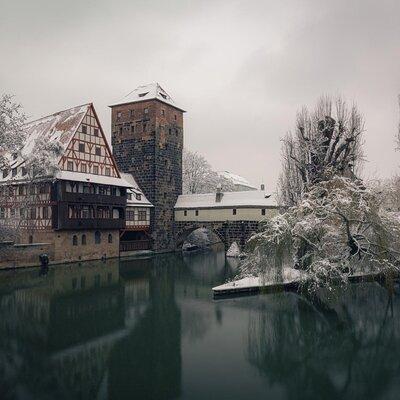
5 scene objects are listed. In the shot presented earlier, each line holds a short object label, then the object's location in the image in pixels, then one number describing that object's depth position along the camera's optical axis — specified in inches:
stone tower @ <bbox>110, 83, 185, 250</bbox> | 1899.6
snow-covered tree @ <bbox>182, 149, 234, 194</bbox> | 2561.5
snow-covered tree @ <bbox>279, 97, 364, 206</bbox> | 1083.9
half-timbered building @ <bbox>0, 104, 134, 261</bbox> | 1396.4
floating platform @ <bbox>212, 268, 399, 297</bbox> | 860.6
